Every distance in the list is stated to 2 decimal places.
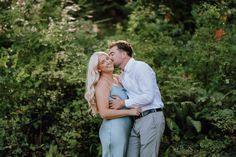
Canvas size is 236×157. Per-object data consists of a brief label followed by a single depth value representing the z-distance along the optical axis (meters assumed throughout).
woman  5.75
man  5.62
